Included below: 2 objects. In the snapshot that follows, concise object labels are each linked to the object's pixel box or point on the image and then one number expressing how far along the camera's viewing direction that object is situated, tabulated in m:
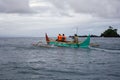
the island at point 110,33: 139.75
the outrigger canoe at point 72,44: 38.19
